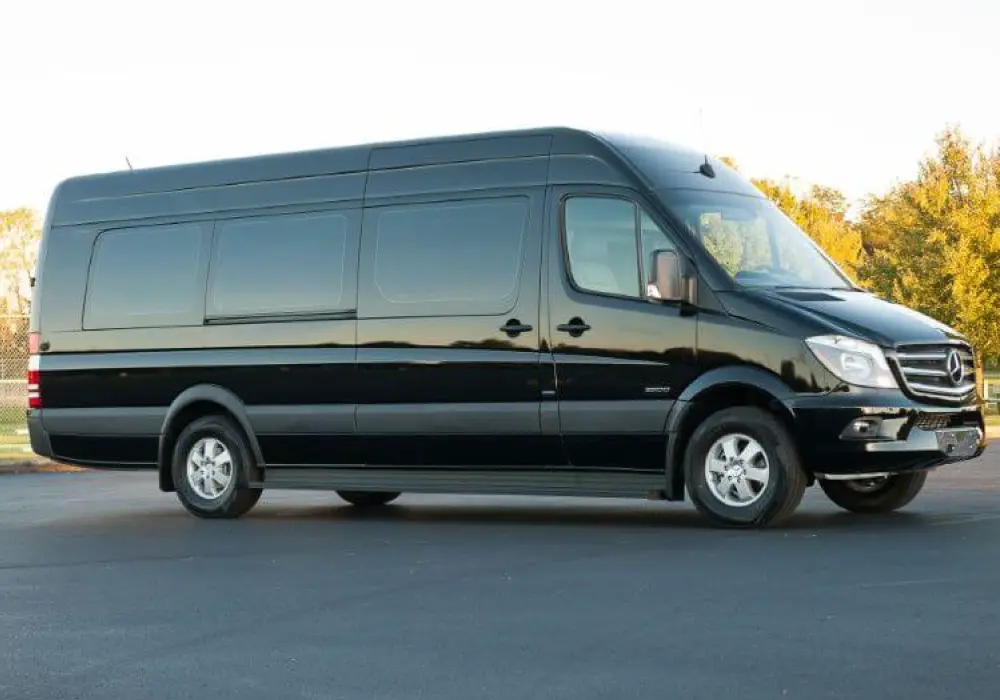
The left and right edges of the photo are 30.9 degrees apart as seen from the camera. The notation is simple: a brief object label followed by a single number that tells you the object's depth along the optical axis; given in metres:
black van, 12.20
